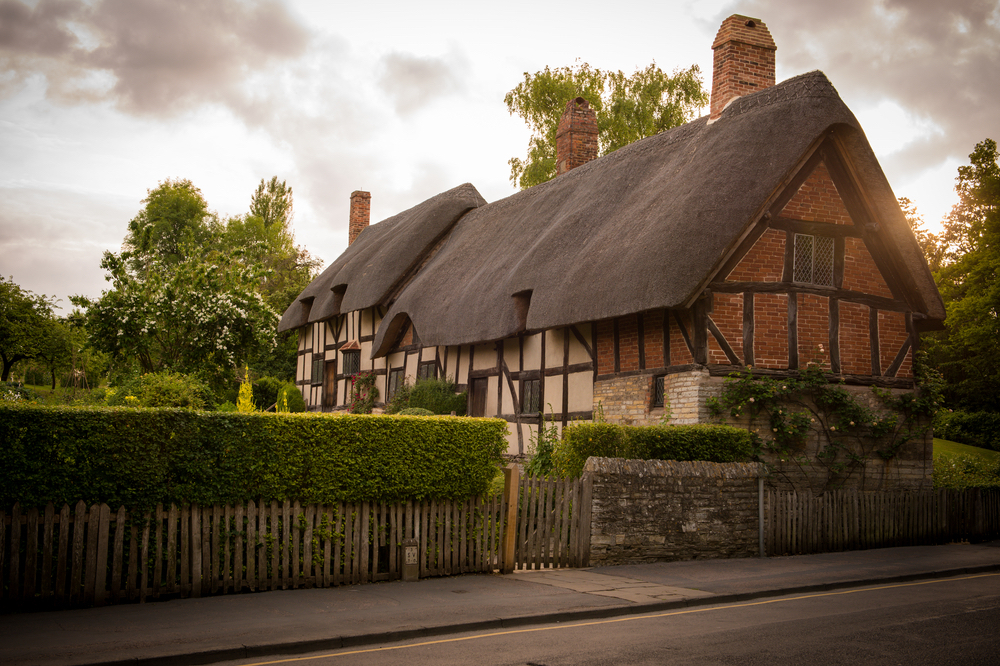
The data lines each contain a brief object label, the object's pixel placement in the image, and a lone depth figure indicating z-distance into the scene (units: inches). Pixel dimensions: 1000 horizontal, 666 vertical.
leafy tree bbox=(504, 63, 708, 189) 1341.0
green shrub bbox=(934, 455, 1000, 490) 647.9
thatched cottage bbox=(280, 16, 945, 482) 528.4
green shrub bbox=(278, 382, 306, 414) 1114.1
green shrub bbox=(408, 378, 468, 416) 745.0
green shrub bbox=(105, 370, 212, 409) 656.4
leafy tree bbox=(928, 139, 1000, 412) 1188.5
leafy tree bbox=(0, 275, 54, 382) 1573.6
